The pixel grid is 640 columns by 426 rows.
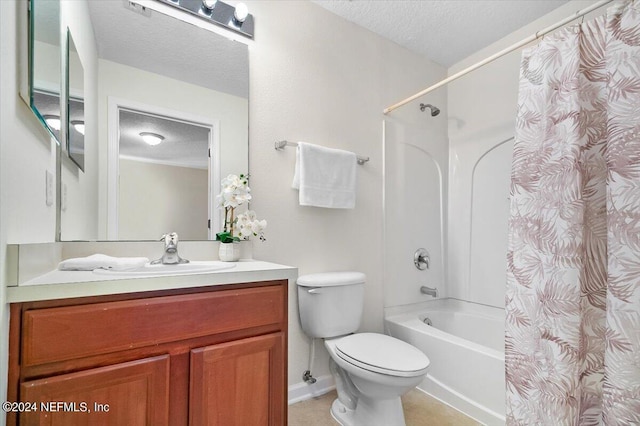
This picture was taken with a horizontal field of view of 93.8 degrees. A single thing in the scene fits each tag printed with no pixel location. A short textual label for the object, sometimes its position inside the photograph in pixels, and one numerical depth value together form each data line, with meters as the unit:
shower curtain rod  1.17
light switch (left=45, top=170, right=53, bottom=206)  1.05
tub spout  2.41
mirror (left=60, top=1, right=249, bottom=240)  1.34
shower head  2.52
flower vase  1.53
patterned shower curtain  0.94
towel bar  1.82
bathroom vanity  0.78
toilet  1.41
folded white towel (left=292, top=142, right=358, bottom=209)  1.84
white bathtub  1.61
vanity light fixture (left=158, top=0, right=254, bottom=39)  1.61
